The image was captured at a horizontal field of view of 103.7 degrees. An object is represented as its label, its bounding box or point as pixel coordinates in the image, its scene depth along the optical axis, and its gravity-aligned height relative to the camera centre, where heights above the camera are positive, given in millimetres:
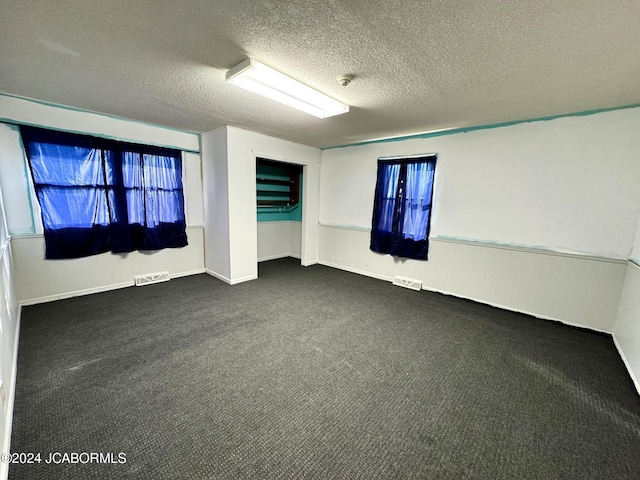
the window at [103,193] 3016 -2
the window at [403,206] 3818 -54
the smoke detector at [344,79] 2056 +999
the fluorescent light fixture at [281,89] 1900 +950
